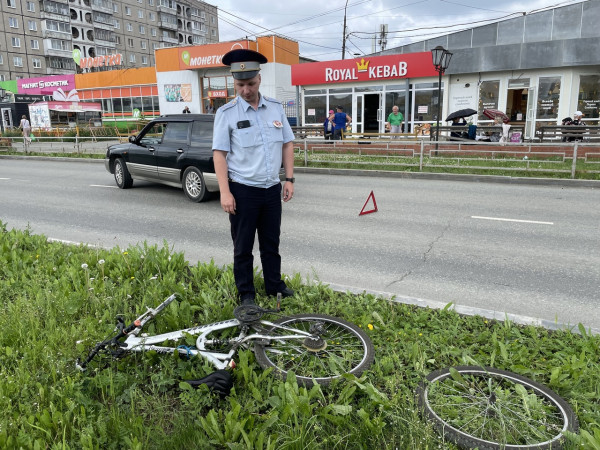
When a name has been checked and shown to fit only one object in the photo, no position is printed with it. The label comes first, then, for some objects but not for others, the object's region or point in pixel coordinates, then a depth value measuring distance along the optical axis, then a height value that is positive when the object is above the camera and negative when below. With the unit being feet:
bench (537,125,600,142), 50.35 -0.45
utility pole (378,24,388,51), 181.70 +36.64
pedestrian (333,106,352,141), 66.28 +1.17
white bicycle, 9.79 -4.69
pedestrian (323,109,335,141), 66.59 +0.76
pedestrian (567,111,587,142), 53.20 +0.12
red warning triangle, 28.24 -4.90
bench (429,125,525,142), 58.95 +0.08
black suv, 31.40 -1.47
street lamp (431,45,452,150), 52.53 +8.50
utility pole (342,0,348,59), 165.17 +31.57
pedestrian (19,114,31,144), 77.97 +1.26
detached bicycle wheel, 7.76 -5.03
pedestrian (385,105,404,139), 68.69 +1.70
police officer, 11.80 -0.69
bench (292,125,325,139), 73.41 +0.07
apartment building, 248.93 +64.12
